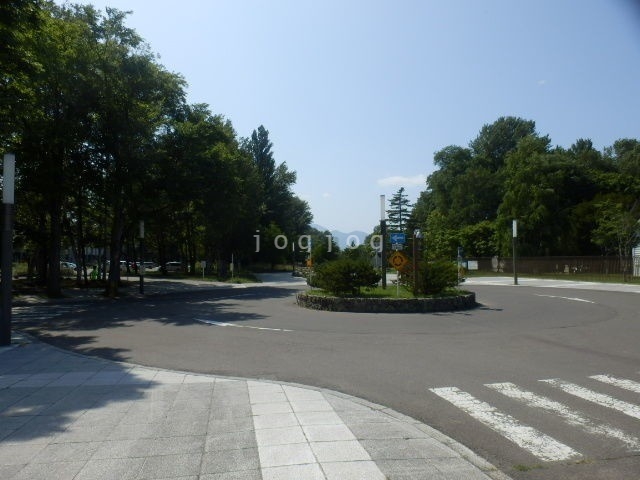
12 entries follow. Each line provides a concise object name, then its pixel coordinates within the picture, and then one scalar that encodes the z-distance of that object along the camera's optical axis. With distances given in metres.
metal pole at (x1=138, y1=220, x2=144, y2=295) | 28.86
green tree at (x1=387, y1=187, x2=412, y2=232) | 96.25
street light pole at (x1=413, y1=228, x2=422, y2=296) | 19.92
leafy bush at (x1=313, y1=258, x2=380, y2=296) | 19.97
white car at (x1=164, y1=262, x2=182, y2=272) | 67.14
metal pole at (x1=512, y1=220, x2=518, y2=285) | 33.19
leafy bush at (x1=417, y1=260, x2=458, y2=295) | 20.09
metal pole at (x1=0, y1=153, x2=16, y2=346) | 11.38
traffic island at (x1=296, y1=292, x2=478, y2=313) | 18.38
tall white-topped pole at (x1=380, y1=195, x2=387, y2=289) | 24.52
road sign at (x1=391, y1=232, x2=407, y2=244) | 22.53
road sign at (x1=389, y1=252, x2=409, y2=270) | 21.05
